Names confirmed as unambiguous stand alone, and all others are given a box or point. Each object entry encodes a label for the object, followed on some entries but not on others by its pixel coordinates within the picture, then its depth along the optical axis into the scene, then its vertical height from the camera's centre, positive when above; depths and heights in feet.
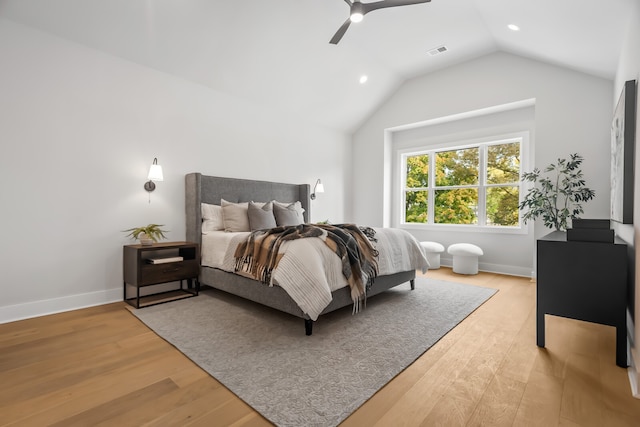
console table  6.51 -1.59
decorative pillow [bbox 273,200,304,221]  15.10 +0.20
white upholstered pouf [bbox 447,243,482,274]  15.30 -2.33
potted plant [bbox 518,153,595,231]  12.89 +0.82
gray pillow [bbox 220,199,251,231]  12.37 -0.29
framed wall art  7.08 +1.42
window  16.33 +1.53
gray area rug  5.30 -3.18
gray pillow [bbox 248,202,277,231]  12.53 -0.33
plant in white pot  10.70 -0.86
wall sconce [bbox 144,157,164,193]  11.29 +1.24
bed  8.45 -1.01
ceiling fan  8.99 +5.97
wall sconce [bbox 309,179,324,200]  18.22 +1.30
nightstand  10.14 -2.04
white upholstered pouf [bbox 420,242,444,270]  16.60 -2.22
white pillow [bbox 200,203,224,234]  12.46 -0.35
